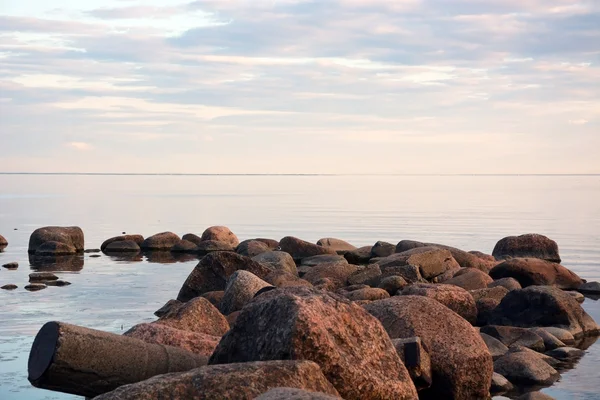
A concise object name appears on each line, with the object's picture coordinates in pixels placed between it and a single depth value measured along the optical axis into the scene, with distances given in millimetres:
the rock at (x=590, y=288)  22836
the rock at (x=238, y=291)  16812
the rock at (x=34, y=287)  21531
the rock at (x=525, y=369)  12984
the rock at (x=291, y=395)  6461
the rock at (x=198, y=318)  12734
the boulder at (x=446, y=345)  11734
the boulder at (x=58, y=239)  31884
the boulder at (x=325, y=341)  8766
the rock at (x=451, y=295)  16797
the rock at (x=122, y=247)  33469
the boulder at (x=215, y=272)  20391
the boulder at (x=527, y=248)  29641
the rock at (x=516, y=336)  15234
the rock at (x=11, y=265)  27008
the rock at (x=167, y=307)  18469
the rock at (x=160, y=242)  34312
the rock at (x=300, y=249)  30406
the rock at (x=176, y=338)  11070
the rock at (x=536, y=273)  22906
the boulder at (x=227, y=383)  7879
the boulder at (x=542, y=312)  17125
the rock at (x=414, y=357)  10875
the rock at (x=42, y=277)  23652
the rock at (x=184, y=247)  33781
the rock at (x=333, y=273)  22047
